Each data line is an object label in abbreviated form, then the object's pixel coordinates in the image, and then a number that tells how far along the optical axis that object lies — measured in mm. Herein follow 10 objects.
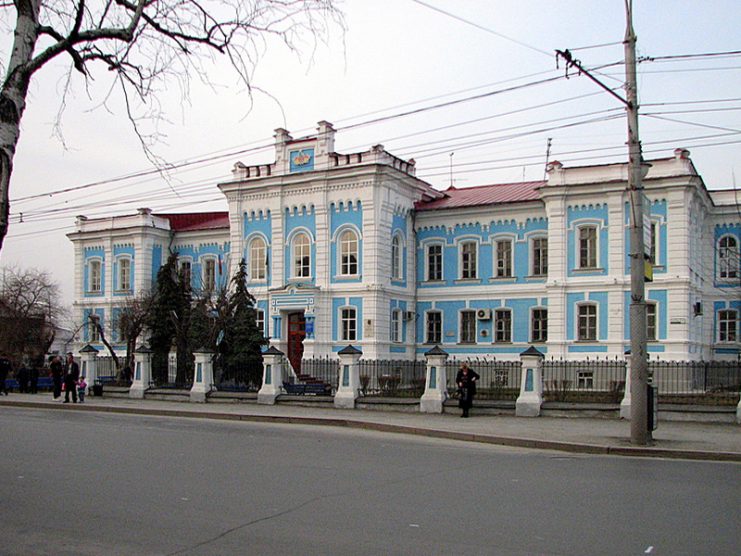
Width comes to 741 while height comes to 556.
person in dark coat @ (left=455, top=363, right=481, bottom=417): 23281
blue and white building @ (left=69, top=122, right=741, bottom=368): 35625
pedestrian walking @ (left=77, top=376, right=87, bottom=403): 29627
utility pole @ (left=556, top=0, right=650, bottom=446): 16547
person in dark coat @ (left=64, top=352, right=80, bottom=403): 29527
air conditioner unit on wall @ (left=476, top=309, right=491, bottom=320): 39625
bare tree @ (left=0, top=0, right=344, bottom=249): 8484
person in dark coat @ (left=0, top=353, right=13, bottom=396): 34156
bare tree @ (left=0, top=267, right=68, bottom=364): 56281
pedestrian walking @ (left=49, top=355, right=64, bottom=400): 31188
